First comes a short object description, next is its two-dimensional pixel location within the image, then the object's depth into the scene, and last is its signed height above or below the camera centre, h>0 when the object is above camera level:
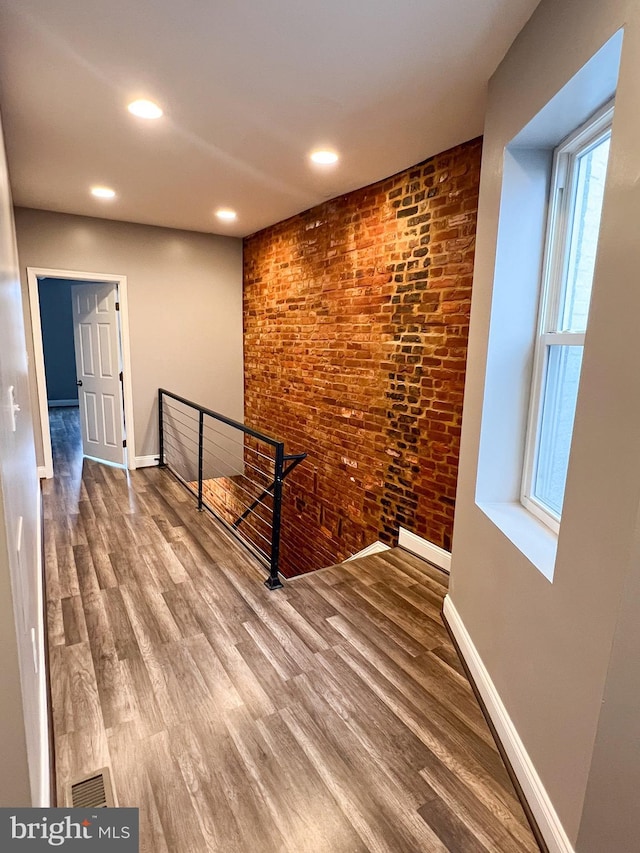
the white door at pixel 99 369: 4.89 -0.33
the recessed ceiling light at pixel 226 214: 4.11 +1.17
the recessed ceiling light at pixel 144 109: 2.21 +1.13
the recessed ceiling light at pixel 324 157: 2.81 +1.16
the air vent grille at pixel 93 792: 1.45 -1.45
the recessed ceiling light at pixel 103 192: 3.54 +1.15
